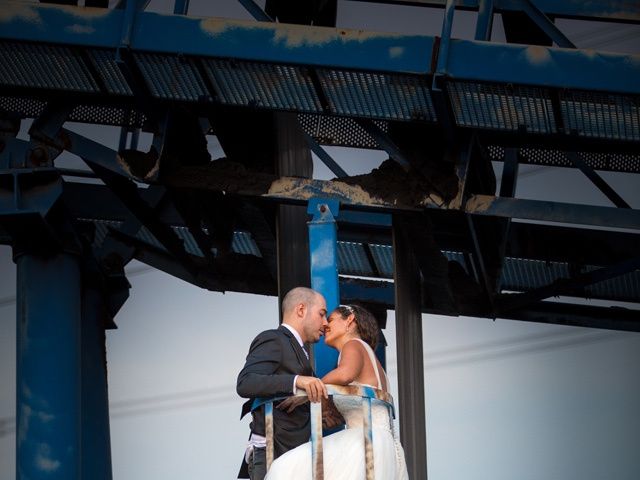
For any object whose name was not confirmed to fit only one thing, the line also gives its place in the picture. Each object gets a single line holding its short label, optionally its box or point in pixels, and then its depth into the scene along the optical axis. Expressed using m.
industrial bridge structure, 12.46
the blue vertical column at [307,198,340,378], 12.52
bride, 10.73
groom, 10.61
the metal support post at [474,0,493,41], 12.91
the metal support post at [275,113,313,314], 13.78
